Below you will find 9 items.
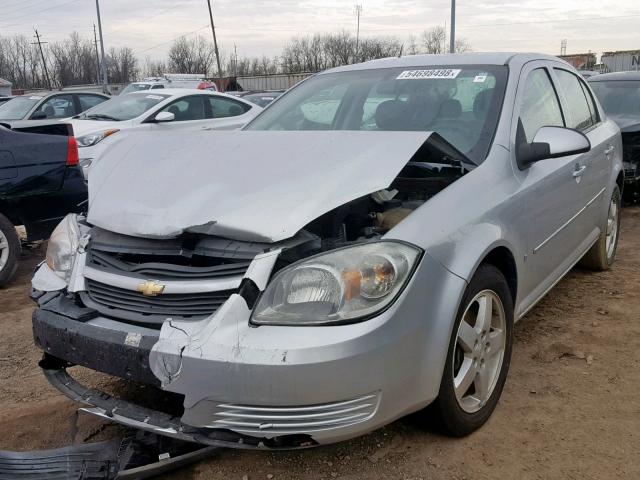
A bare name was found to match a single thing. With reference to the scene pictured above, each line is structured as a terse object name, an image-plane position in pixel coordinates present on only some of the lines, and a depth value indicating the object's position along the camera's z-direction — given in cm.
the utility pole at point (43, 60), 7864
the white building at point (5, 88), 3770
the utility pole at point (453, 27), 2134
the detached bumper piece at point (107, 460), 229
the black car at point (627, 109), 720
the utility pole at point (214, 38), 4047
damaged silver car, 200
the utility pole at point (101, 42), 3606
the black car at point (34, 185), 504
